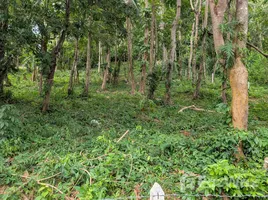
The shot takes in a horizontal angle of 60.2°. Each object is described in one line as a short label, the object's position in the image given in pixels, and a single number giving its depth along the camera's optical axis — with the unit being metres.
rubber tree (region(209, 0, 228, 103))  4.42
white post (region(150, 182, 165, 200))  2.67
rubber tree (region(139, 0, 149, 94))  11.88
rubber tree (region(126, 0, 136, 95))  11.95
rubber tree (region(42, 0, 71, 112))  7.61
